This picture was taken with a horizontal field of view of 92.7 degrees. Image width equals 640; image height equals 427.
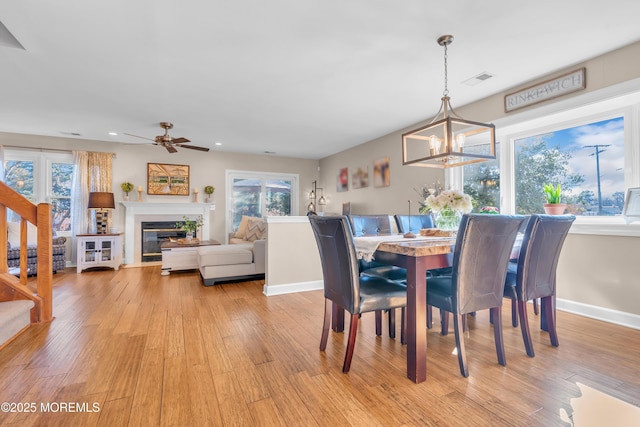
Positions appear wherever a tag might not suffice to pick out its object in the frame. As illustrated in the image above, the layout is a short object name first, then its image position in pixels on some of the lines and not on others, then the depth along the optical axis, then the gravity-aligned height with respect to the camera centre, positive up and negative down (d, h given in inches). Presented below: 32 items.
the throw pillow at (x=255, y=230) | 225.6 -9.1
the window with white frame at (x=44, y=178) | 209.0 +29.5
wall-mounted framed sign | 112.5 +49.7
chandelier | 83.4 +21.8
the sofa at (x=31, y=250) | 173.7 -17.7
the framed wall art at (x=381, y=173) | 209.0 +30.4
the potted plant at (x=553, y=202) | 116.0 +5.0
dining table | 67.4 -16.2
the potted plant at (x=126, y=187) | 228.1 +23.8
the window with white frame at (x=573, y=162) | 109.1 +22.2
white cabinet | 202.4 -21.2
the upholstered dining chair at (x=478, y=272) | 67.6 -13.2
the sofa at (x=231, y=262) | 162.4 -24.3
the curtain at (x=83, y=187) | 216.8 +23.8
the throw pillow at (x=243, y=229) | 234.2 -8.7
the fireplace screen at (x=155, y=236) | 235.6 -13.3
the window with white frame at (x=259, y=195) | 274.5 +21.8
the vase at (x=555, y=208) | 115.7 +2.4
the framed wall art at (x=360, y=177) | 231.0 +30.9
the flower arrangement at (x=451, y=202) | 90.0 +4.1
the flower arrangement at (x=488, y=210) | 107.6 +1.9
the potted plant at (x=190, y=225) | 213.6 -5.1
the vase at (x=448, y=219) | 92.6 -1.0
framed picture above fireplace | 241.1 +31.7
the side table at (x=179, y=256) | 189.5 -23.8
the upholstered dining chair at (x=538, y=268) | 79.8 -14.6
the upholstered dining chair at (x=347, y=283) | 70.6 -16.6
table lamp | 205.3 +9.8
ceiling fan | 174.5 +44.8
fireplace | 229.8 +1.7
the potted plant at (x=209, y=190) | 257.8 +23.9
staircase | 99.9 -16.6
